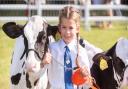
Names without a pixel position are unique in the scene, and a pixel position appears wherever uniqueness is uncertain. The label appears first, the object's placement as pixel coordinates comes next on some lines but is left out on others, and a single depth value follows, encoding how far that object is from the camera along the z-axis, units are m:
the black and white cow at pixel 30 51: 6.35
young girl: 6.59
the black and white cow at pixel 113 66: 6.93
